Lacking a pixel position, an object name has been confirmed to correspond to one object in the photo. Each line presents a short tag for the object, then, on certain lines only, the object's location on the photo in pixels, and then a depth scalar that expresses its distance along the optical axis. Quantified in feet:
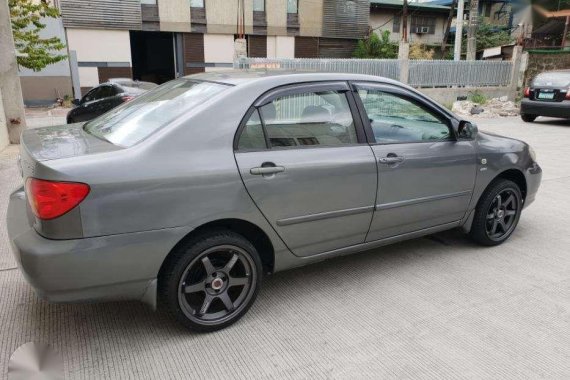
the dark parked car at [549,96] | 41.24
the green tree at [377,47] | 91.91
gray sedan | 7.82
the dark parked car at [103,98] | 34.09
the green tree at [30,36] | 50.21
